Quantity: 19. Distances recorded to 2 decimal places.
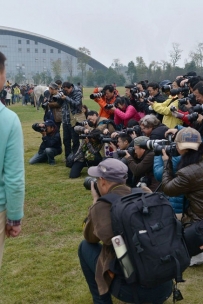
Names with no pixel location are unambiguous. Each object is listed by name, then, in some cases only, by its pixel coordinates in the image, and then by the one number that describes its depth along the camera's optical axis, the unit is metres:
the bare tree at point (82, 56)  59.21
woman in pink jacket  6.31
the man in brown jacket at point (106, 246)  2.38
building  92.38
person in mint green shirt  2.28
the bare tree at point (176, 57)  41.24
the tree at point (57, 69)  61.92
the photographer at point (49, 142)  7.44
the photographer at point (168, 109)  5.58
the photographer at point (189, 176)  3.14
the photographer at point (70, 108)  7.00
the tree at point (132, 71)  51.78
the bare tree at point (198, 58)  38.94
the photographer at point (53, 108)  7.42
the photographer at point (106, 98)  6.85
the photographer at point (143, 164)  4.47
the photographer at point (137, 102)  6.44
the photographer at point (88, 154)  6.15
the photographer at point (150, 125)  4.95
